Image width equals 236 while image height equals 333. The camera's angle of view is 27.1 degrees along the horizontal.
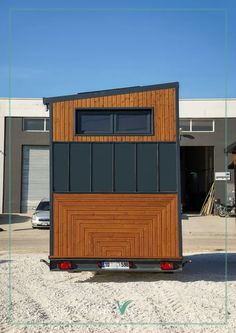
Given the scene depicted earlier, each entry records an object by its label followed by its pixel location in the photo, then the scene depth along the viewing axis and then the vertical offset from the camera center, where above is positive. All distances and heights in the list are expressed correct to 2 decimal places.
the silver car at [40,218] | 23.84 -1.78
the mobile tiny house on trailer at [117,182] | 9.30 +0.00
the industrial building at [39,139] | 32.31 +2.81
